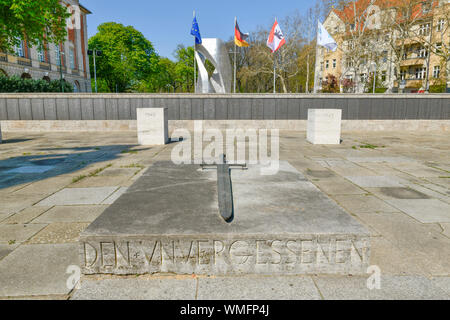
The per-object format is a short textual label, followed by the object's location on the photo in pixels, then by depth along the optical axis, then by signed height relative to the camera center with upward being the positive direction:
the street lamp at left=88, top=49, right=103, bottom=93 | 44.12 +10.17
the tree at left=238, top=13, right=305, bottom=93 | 42.50 +9.25
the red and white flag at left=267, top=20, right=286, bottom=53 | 28.77 +7.63
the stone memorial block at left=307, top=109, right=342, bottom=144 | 12.92 -0.32
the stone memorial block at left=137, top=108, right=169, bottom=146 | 12.66 -0.30
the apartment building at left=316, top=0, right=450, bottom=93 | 34.47 +10.03
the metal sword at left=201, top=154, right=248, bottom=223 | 3.19 -0.88
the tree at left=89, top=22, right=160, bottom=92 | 54.41 +11.65
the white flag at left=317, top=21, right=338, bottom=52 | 24.48 +6.50
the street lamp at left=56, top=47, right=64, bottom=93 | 48.44 +10.93
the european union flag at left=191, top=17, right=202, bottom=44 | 23.45 +6.82
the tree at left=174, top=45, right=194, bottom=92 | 70.28 +12.67
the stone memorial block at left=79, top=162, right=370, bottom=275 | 2.88 -1.18
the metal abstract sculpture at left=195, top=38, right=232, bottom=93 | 24.77 +4.64
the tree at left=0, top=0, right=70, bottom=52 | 19.66 +6.97
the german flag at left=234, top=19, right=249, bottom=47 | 29.09 +7.95
